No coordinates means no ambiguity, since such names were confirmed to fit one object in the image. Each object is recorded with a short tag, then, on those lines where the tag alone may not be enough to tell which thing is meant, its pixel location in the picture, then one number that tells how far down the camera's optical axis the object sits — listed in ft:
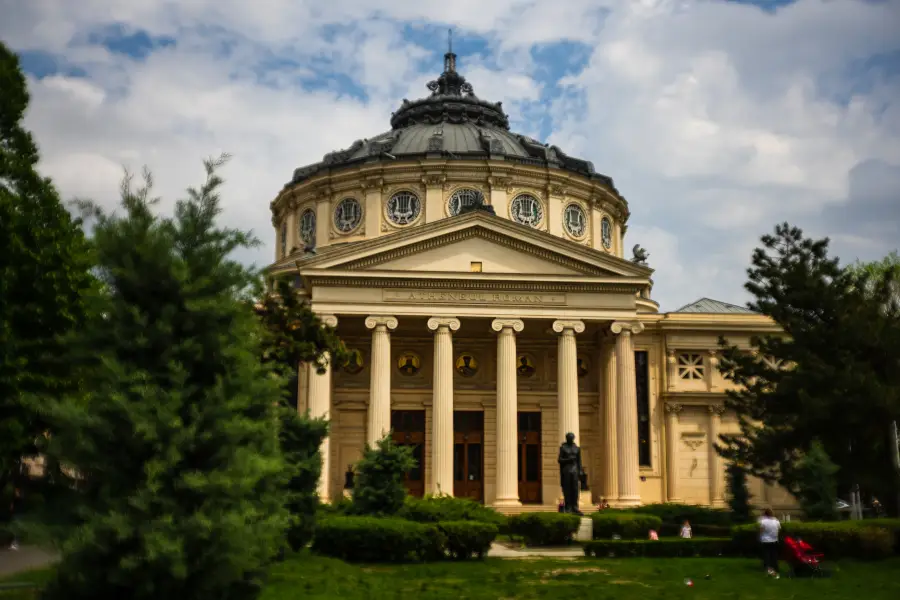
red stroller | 67.82
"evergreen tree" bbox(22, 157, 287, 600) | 38.34
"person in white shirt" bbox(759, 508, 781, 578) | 68.80
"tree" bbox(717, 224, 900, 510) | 91.97
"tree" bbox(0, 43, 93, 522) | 72.54
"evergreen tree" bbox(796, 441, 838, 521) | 109.60
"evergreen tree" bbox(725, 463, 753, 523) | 130.72
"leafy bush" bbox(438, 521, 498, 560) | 82.12
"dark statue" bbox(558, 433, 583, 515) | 111.55
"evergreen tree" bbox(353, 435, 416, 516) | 91.91
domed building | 144.77
